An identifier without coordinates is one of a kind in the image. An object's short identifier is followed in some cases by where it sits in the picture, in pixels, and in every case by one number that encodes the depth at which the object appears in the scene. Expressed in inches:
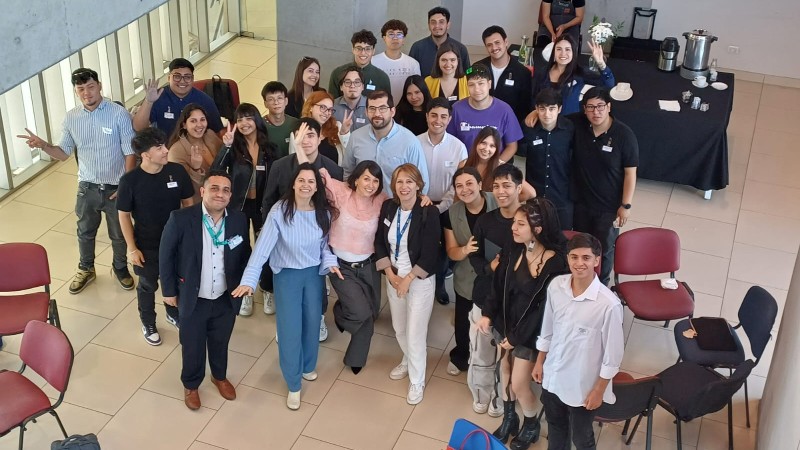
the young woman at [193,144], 256.1
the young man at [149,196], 236.4
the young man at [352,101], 275.9
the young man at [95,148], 264.7
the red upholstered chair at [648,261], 255.6
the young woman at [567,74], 294.0
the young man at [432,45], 326.0
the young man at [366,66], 297.3
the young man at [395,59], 311.3
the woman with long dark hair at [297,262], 221.0
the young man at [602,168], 256.5
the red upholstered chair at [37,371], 204.5
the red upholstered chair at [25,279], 238.7
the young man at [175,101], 280.2
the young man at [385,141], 249.8
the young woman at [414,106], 284.7
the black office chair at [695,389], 209.3
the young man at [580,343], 186.9
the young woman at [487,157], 237.5
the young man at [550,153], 255.0
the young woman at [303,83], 282.8
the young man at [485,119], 270.2
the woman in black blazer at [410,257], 224.8
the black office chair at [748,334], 224.5
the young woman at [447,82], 295.0
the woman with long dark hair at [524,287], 197.8
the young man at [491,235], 216.5
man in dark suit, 216.5
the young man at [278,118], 260.5
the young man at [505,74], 306.0
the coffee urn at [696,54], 387.5
